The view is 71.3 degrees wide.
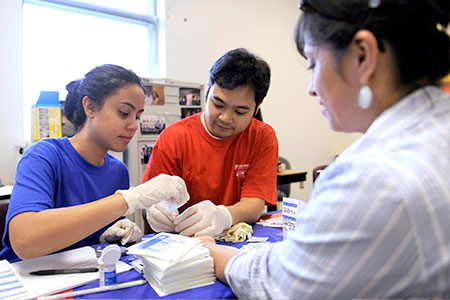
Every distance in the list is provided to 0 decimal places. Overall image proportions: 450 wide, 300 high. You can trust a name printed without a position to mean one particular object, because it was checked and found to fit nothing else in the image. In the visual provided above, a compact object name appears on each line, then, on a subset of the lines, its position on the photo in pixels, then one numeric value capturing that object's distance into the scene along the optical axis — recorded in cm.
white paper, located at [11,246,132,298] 77
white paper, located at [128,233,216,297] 76
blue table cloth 74
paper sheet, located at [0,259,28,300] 73
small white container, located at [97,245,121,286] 77
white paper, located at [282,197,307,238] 108
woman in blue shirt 91
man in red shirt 143
